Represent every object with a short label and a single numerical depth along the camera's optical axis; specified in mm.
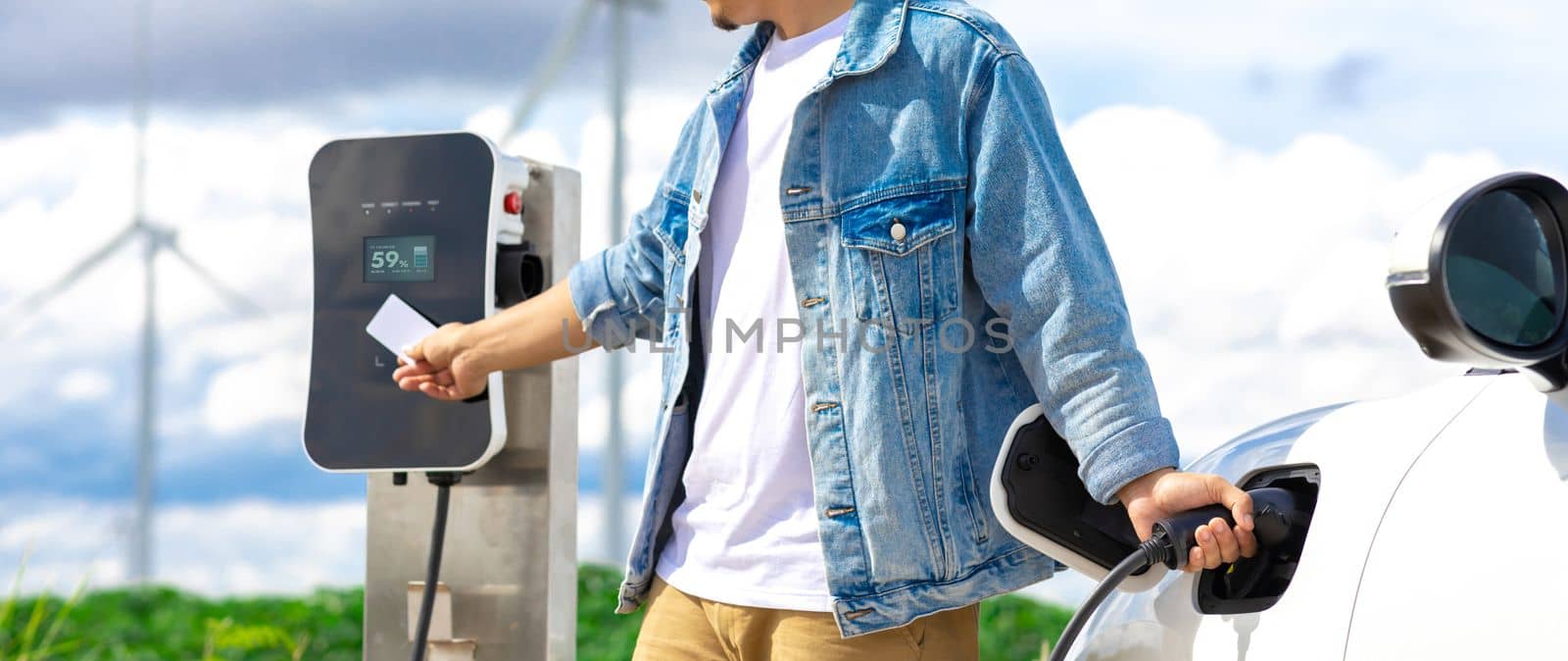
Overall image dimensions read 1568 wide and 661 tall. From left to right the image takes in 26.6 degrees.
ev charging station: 4313
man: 3404
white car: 3018
